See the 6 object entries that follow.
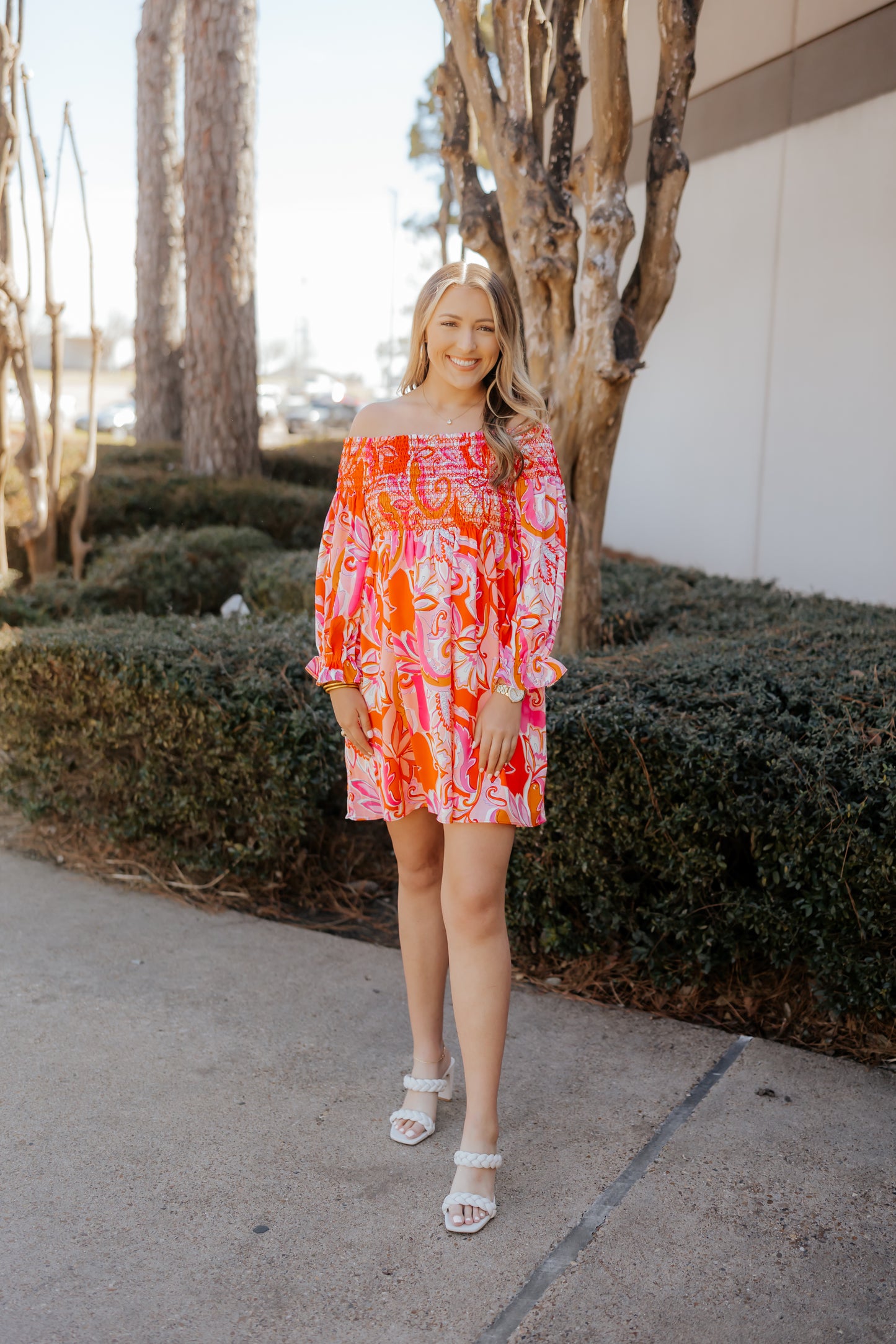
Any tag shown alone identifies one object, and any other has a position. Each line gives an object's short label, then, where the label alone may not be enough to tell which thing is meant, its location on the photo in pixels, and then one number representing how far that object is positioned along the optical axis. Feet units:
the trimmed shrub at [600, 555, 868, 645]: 16.20
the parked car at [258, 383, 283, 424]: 110.93
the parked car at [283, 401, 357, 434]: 100.89
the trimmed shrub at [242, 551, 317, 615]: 19.24
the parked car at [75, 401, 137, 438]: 103.09
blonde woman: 7.39
